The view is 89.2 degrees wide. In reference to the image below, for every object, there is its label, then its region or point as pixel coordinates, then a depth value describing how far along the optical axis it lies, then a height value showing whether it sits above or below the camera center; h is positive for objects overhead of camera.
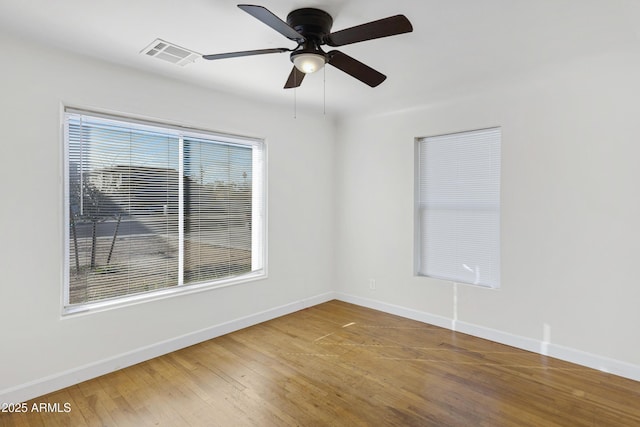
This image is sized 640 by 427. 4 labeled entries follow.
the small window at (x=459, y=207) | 3.36 +0.04
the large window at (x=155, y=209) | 2.65 +0.01
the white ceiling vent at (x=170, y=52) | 2.40 +1.22
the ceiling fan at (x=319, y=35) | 1.72 +0.99
